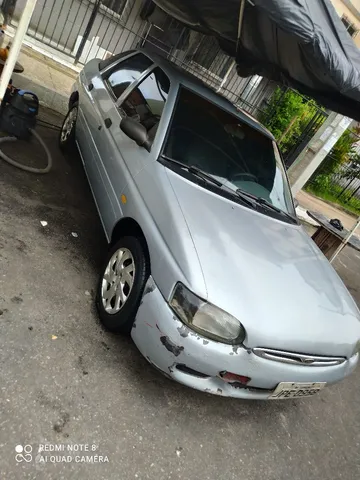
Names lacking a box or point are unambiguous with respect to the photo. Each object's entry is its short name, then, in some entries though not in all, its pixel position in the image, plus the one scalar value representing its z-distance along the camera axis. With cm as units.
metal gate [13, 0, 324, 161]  769
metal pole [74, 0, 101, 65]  673
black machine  414
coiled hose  393
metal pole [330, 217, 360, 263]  504
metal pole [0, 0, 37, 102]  289
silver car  221
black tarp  247
